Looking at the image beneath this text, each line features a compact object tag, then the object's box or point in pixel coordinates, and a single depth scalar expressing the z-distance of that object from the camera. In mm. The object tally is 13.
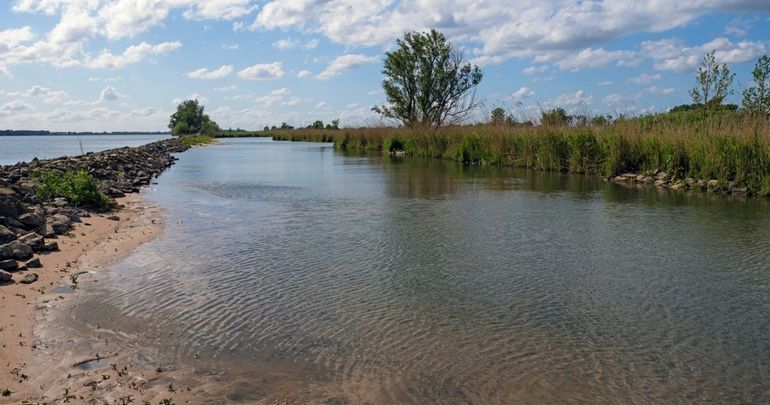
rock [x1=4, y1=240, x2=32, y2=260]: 7828
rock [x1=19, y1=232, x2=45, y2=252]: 8461
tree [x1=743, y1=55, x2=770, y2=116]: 25031
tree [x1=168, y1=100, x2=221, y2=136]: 119062
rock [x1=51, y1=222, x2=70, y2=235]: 9844
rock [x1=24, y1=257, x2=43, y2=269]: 7619
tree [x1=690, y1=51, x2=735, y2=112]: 26391
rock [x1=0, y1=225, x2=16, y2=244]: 8317
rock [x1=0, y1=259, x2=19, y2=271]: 7281
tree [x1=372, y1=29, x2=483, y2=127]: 53531
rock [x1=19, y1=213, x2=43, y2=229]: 9617
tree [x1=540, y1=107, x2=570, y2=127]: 26906
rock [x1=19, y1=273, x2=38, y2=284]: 6988
